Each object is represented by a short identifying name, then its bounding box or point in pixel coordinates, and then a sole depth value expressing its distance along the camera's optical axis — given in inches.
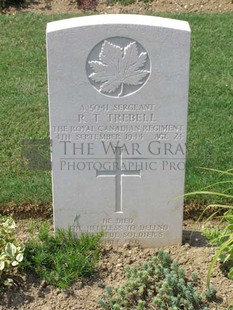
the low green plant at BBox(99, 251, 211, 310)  165.2
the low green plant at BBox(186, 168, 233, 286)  166.6
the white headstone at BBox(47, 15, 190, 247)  163.9
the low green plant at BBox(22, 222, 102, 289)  174.1
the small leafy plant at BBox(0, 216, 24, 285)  171.6
